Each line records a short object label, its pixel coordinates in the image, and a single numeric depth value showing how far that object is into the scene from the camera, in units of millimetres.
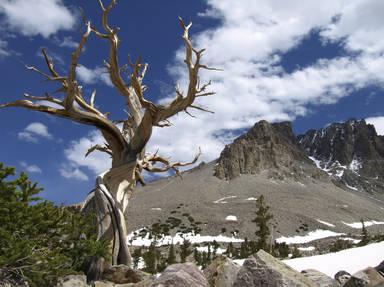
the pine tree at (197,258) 40288
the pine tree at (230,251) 48681
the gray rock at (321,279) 7832
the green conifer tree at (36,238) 5930
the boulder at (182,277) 5101
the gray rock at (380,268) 8562
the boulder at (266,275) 5230
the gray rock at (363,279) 6617
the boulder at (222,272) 5957
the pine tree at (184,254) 39825
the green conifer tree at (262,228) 35344
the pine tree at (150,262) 31367
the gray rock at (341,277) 8861
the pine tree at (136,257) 37516
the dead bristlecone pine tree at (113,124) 9289
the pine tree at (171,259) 39244
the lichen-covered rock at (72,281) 6705
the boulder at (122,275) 7562
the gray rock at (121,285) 5988
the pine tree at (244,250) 42819
